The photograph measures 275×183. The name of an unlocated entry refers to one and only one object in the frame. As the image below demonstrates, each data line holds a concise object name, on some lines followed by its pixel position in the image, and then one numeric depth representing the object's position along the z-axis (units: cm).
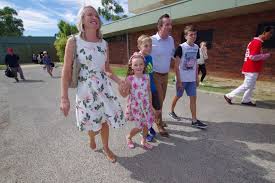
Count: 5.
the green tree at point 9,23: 6806
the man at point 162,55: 397
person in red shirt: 558
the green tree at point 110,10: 3928
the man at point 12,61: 1330
